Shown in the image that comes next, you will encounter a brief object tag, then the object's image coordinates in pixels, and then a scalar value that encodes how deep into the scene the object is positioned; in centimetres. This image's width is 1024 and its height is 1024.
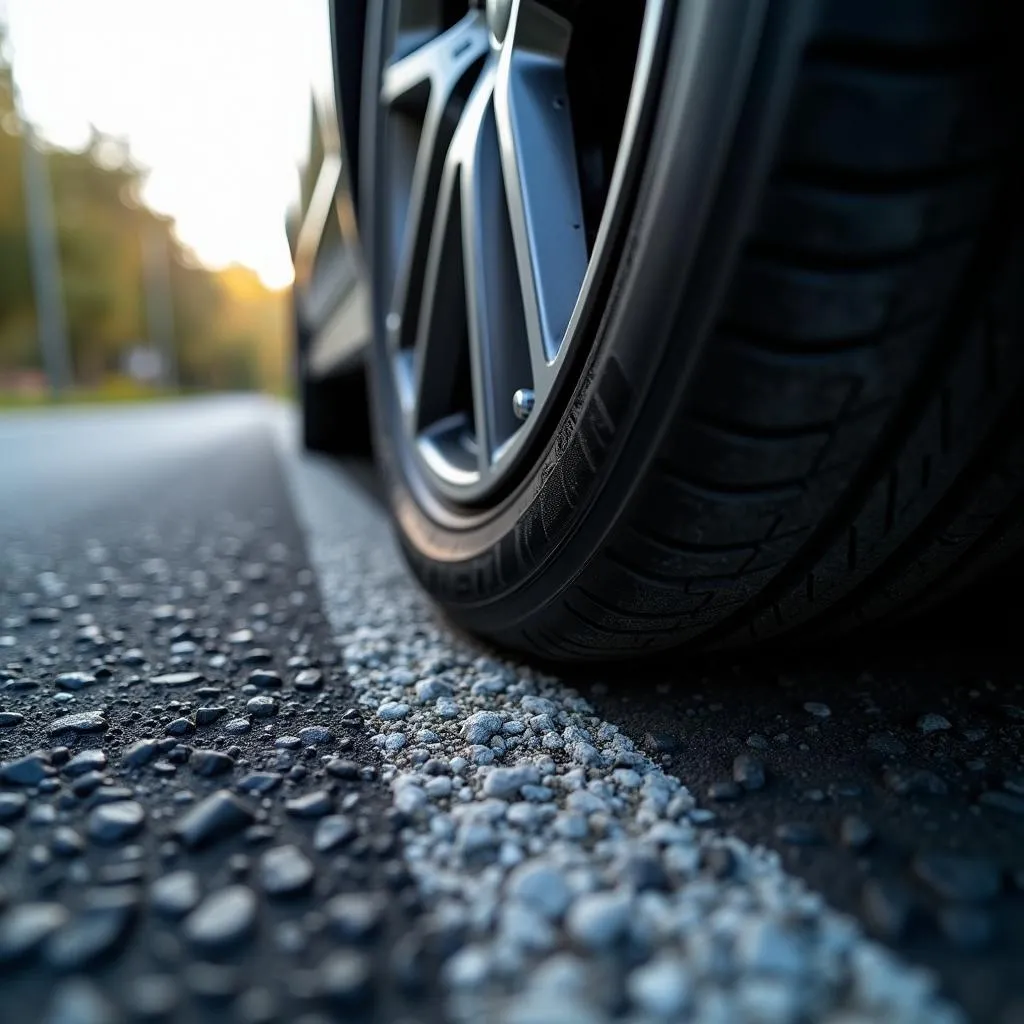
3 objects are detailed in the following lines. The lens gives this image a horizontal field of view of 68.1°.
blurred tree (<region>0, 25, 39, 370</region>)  2202
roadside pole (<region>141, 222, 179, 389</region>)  2978
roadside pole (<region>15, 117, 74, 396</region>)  1677
